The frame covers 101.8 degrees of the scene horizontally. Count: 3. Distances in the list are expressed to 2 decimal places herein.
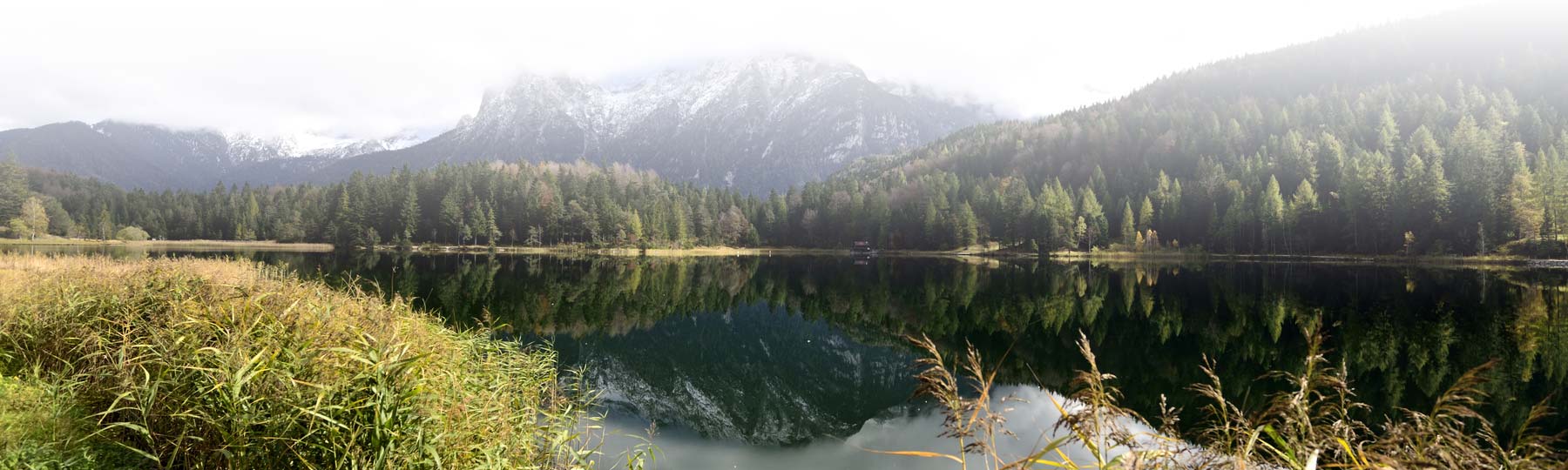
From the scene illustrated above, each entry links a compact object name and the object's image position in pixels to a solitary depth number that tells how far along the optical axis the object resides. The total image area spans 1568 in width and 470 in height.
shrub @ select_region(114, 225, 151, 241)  114.75
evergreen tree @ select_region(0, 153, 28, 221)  102.62
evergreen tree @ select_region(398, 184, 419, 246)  112.43
